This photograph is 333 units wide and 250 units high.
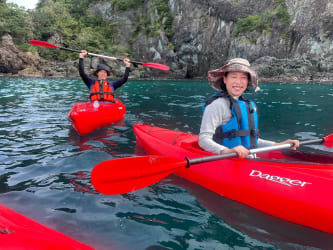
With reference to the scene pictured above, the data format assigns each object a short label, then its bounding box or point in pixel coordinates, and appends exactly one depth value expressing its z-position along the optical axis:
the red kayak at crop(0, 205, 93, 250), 1.47
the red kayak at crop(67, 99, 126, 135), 5.51
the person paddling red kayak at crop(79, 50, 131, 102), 6.88
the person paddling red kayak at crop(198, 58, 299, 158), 2.99
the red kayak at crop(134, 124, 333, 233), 2.33
